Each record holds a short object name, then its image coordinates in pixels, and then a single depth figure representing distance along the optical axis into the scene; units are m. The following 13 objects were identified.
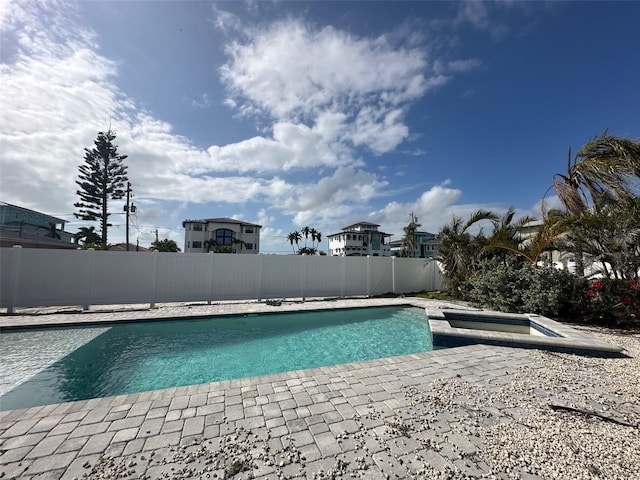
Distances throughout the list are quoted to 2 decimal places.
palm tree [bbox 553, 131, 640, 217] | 6.48
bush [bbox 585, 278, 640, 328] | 6.69
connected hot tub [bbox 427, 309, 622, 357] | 4.82
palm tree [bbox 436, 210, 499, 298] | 10.55
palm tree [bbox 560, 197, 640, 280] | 6.34
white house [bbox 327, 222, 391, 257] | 52.69
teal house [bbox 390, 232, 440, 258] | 50.34
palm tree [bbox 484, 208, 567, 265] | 7.66
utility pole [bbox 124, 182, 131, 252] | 23.46
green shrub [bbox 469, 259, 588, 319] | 7.36
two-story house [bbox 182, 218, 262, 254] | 38.06
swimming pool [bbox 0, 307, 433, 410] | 4.21
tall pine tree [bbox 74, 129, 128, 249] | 25.11
